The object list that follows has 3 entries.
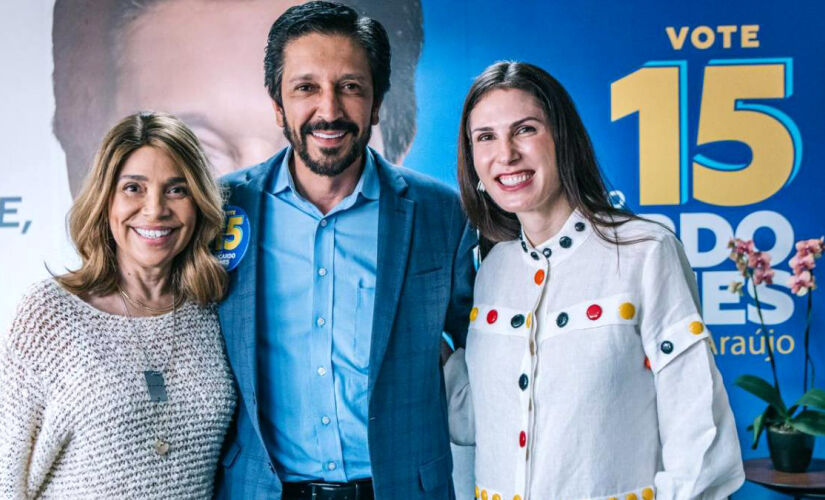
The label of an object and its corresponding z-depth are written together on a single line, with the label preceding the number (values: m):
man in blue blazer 2.13
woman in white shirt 1.75
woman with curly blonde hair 1.92
